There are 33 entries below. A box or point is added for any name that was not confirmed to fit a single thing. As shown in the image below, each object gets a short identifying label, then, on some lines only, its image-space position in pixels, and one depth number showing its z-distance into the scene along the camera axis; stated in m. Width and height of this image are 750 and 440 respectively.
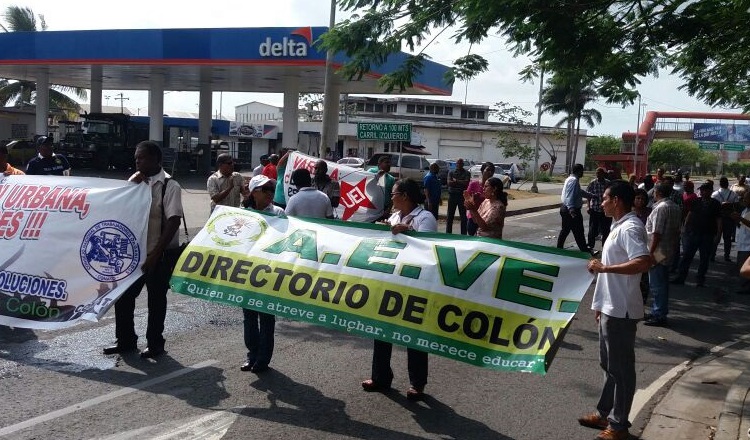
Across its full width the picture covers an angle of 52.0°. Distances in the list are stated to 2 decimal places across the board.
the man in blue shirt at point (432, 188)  15.60
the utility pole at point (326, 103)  20.45
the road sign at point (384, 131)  18.33
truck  33.84
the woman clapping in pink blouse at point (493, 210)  8.34
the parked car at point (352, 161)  31.38
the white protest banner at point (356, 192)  12.94
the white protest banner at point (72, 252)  6.58
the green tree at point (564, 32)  9.74
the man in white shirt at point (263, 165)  14.56
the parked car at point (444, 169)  32.67
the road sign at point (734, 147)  64.23
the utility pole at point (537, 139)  37.99
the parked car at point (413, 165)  33.00
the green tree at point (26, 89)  45.59
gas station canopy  26.99
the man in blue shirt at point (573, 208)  14.33
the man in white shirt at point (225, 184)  11.00
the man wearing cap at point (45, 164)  10.44
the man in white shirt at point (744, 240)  11.91
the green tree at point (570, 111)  59.25
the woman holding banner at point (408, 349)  5.84
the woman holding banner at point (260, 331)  6.33
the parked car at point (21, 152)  36.12
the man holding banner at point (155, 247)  6.66
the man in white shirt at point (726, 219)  16.06
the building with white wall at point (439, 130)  57.31
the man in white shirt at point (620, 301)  5.04
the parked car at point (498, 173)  42.07
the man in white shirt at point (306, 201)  7.04
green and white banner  5.11
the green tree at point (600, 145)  89.75
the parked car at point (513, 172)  48.84
